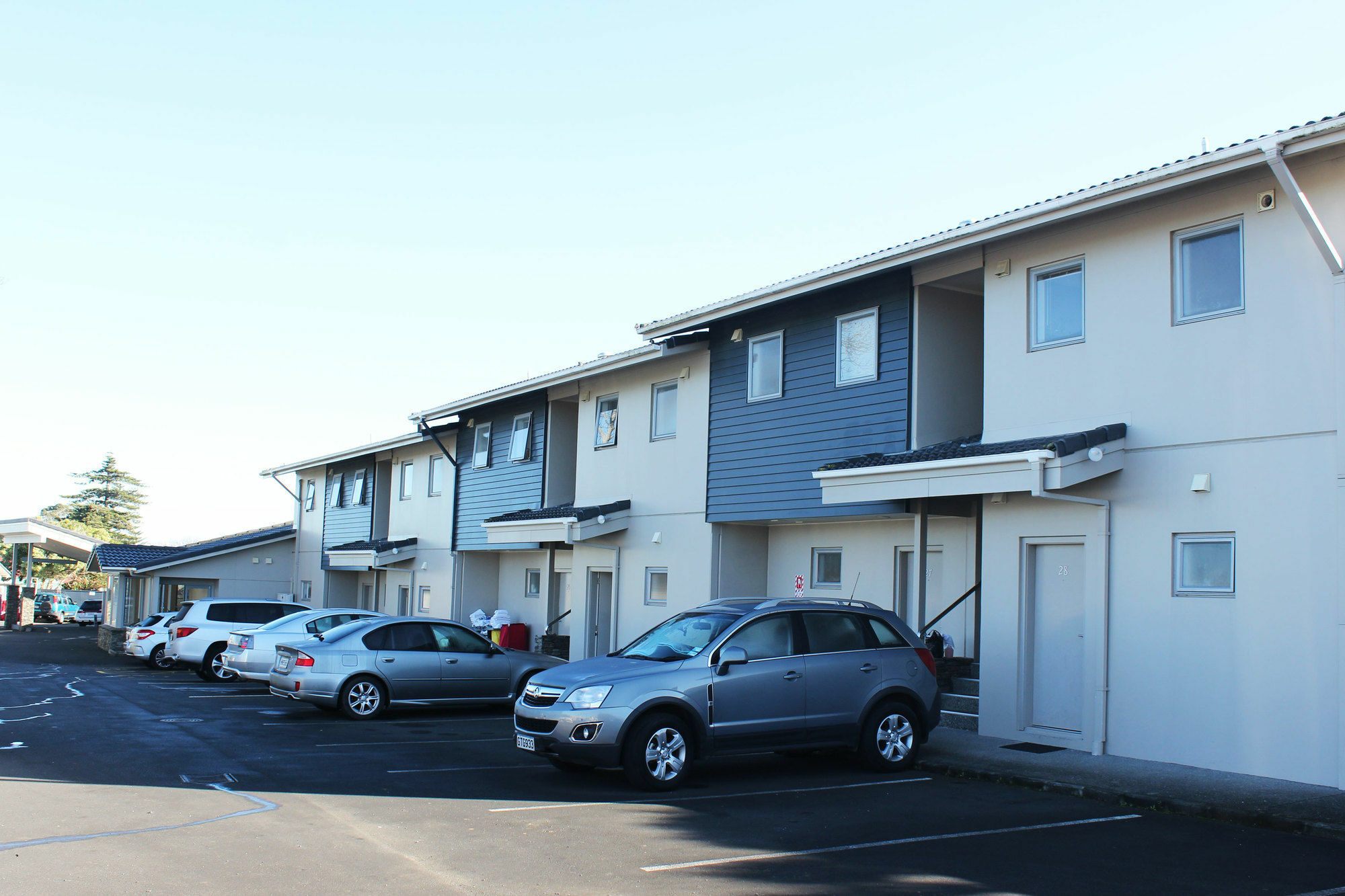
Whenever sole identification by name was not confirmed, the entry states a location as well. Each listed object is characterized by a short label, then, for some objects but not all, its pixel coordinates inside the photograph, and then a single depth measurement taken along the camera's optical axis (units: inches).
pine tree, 3383.4
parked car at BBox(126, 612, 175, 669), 973.2
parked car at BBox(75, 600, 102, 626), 2237.9
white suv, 867.4
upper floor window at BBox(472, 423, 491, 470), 1013.8
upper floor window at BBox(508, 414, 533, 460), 943.7
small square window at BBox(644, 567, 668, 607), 758.5
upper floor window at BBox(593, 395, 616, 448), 831.1
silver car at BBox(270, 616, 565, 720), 592.4
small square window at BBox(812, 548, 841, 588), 671.1
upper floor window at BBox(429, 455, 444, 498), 1119.6
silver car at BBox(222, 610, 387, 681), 705.0
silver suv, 384.2
